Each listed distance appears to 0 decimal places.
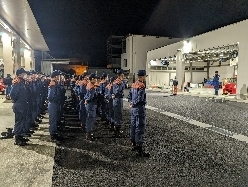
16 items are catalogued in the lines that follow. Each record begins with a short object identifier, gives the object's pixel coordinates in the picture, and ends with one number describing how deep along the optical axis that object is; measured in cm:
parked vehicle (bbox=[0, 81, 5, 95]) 2173
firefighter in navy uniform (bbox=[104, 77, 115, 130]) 859
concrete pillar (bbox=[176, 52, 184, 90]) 2716
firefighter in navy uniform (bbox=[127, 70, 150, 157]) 562
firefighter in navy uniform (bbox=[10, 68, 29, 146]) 636
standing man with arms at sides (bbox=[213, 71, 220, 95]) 2092
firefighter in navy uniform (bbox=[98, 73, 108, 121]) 1012
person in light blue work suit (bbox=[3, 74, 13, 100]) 1330
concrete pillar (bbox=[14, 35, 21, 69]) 1933
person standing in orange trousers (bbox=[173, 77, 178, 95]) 2371
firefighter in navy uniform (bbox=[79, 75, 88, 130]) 819
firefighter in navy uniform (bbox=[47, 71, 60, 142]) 689
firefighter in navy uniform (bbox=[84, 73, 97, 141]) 700
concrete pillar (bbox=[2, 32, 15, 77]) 1866
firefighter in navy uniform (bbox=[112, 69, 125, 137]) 761
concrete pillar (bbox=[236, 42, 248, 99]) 1772
